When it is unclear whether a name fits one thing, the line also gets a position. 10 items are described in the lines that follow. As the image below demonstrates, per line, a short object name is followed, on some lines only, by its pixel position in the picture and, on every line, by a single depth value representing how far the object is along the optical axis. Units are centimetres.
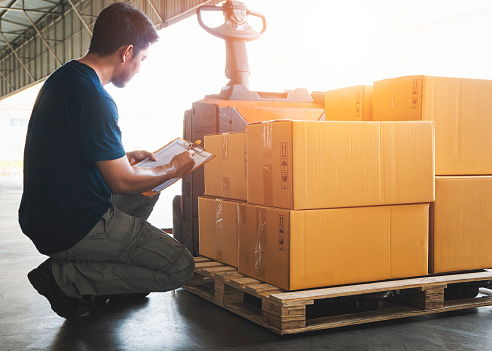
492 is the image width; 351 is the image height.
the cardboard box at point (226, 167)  303
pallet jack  388
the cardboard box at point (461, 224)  281
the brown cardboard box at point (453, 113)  282
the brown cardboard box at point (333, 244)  249
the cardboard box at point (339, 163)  248
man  232
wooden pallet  240
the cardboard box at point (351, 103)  320
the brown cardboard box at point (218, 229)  309
